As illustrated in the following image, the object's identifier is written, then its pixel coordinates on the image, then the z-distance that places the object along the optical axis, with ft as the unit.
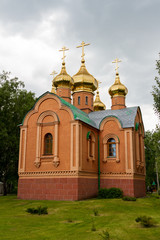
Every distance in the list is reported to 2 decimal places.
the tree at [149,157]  106.52
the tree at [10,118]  76.23
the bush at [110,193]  57.16
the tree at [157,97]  50.70
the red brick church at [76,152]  54.08
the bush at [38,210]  36.96
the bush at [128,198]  51.44
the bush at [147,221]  27.25
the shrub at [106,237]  21.99
